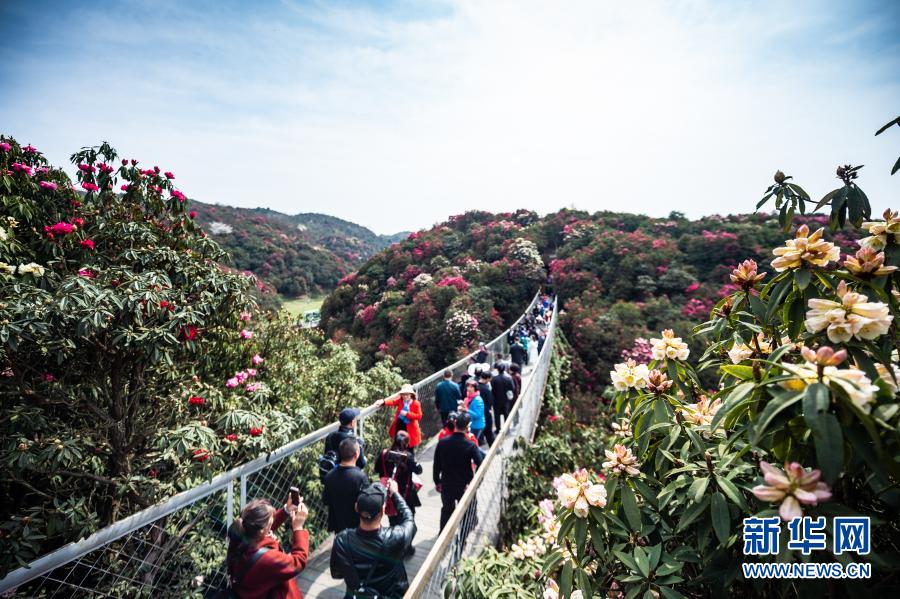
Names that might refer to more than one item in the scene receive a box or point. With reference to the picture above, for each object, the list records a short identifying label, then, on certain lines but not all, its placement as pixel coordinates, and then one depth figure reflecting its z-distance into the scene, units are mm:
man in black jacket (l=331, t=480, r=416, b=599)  2020
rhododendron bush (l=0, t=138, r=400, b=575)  2273
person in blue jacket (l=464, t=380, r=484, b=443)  4906
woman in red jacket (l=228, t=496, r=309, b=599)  1804
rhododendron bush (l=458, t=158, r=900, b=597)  917
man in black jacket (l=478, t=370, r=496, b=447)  5316
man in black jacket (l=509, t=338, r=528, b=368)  8859
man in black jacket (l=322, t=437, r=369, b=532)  2592
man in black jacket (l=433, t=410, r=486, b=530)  3289
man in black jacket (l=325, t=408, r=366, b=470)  3079
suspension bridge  1832
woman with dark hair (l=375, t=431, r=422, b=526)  3049
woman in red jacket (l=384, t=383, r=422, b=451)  3988
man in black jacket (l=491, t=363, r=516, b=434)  5652
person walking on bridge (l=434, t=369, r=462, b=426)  5289
